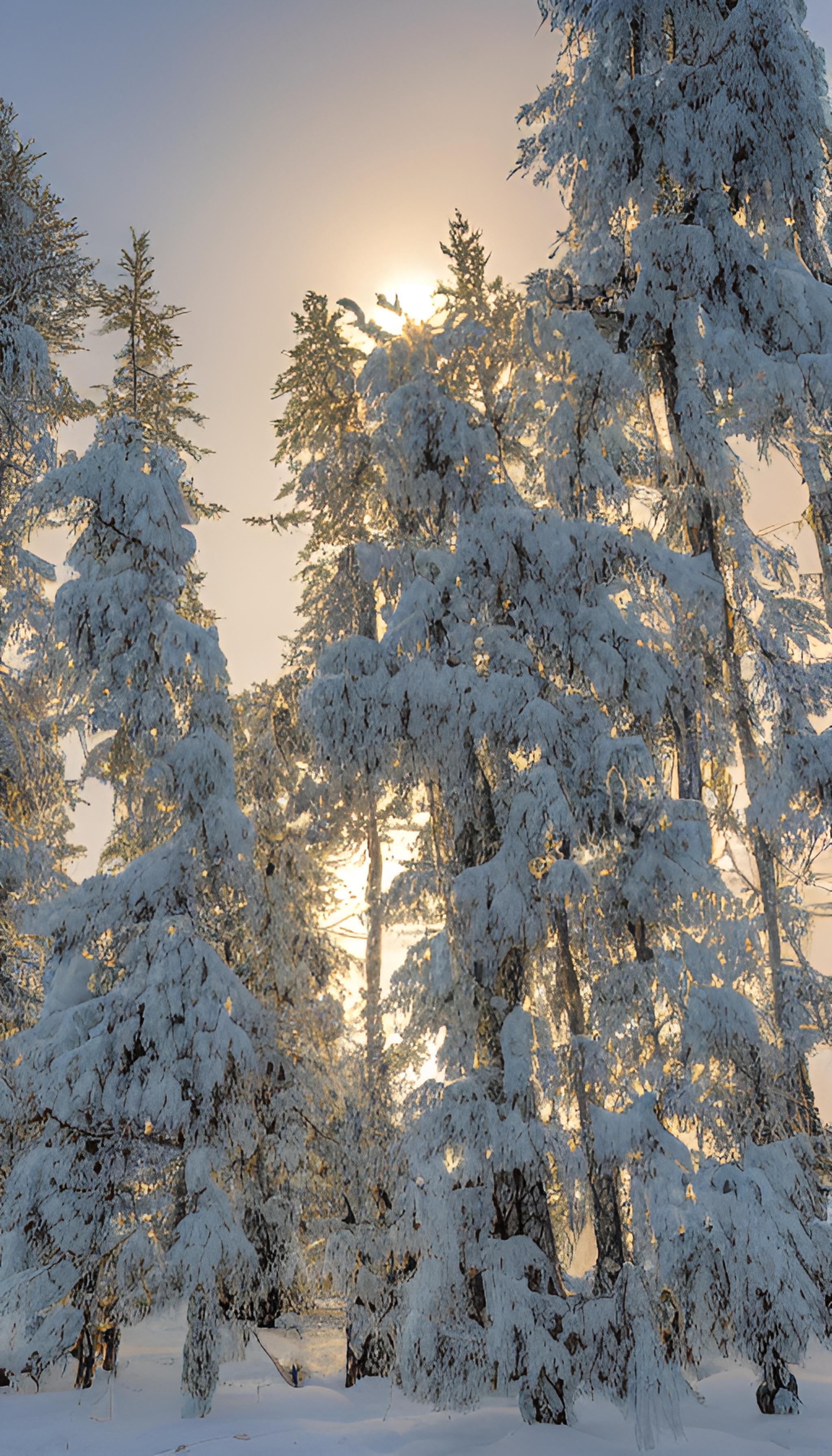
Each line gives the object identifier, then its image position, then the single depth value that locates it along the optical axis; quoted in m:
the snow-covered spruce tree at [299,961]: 8.80
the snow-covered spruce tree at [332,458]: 12.16
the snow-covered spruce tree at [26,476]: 9.84
